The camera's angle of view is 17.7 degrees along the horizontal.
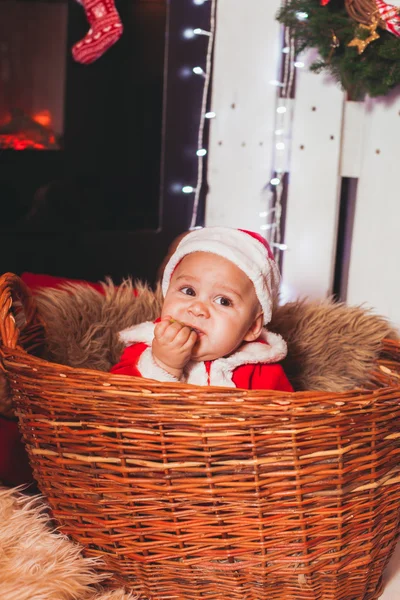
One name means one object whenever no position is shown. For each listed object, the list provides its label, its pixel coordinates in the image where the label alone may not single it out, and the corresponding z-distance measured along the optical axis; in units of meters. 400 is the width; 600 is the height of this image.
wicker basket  1.36
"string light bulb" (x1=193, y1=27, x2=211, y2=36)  2.47
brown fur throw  1.72
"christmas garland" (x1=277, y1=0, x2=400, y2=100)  1.85
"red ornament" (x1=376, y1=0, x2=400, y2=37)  1.83
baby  1.58
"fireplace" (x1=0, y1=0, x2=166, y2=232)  2.27
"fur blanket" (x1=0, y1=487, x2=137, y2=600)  1.42
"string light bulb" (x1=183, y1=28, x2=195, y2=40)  2.57
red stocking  2.28
